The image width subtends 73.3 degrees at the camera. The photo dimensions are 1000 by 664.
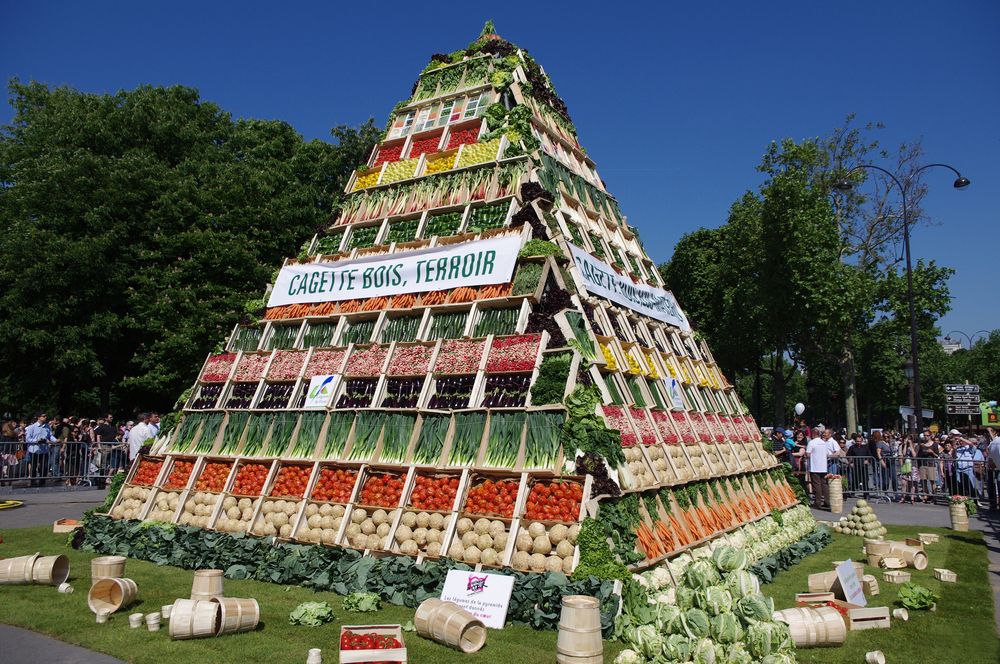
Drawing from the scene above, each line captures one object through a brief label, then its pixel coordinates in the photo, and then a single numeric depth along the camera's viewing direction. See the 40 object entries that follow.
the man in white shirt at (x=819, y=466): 19.48
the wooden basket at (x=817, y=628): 7.53
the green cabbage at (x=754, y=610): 5.38
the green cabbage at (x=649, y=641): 5.48
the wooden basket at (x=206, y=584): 8.25
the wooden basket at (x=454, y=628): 7.16
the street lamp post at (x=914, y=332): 25.16
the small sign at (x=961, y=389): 34.44
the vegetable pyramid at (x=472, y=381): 9.40
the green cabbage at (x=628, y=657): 5.69
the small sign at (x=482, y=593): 8.09
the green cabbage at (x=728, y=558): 5.75
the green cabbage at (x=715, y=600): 5.40
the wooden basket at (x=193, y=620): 7.47
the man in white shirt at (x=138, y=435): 19.45
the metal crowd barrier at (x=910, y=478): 21.73
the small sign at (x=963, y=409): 33.72
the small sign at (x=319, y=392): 12.09
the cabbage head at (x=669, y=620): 5.43
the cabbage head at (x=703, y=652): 5.19
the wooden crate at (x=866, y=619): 8.32
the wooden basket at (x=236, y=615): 7.59
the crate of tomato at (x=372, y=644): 6.31
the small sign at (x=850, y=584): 8.65
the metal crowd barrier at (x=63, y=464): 20.70
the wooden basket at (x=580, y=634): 6.48
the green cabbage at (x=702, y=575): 5.55
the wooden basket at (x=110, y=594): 8.36
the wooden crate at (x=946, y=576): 10.87
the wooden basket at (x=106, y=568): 8.98
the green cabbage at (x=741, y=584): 5.54
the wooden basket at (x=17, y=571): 9.51
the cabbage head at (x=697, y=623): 5.32
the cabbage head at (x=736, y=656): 5.20
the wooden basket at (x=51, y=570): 9.52
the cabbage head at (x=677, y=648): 5.25
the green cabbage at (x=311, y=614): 8.02
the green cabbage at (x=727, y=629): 5.27
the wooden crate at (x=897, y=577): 10.77
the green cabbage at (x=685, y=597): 5.55
